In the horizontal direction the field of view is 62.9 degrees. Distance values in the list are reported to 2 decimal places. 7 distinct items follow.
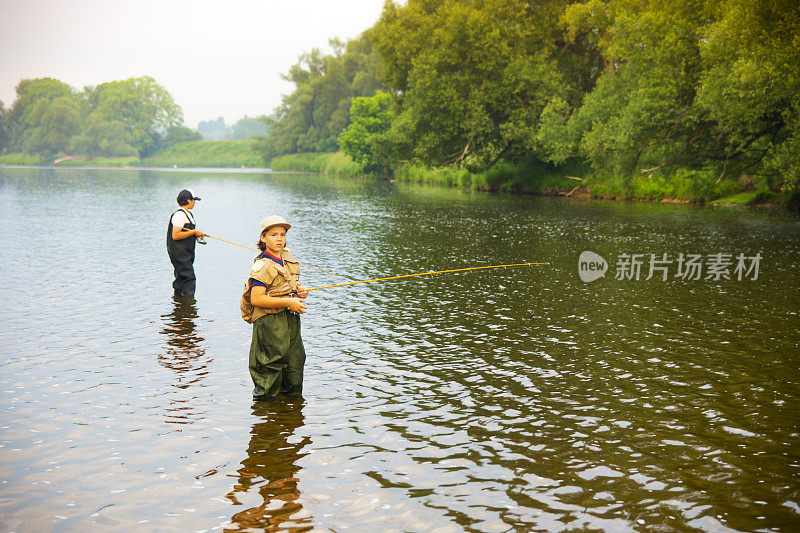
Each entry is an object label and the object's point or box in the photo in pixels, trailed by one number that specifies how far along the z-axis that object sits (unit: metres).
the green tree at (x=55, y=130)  159.88
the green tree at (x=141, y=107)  182.62
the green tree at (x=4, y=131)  181.88
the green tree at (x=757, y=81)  30.56
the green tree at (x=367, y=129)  89.06
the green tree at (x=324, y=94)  121.88
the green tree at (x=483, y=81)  52.38
